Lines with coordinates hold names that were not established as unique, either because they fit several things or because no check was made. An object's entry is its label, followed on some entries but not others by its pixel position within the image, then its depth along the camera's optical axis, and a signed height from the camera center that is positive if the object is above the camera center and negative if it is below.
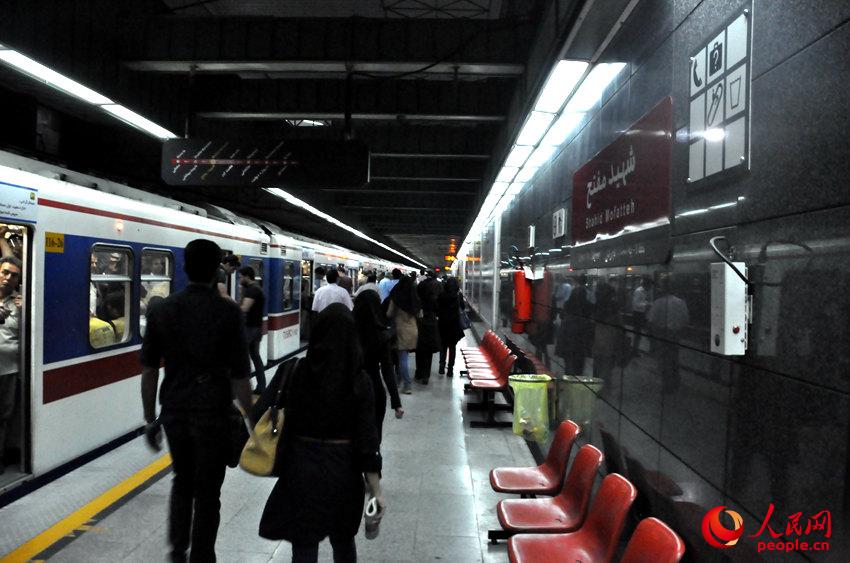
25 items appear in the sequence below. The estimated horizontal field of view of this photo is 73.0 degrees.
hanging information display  6.33 +1.27
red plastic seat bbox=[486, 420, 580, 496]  3.57 -1.27
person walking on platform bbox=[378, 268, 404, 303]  9.32 -0.11
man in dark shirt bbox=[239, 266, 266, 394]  6.95 -0.32
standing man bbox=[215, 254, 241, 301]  7.12 +0.14
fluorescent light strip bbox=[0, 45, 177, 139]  4.07 +1.54
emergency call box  1.92 -0.08
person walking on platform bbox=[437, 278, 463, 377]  9.47 -0.63
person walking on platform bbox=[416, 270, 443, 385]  8.75 -0.80
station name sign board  2.72 +0.59
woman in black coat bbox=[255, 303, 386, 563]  2.37 -0.70
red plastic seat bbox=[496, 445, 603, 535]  3.06 -1.29
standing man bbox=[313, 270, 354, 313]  6.77 -0.18
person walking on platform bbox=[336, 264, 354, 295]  7.45 -0.05
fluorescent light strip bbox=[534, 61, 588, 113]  3.29 +1.23
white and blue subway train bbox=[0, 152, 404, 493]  4.21 -0.18
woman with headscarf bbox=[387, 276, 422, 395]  7.54 -0.42
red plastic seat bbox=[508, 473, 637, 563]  2.56 -1.23
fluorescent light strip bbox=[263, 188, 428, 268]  10.38 +1.52
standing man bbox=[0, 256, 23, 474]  4.15 -0.50
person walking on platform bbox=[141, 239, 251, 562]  2.81 -0.58
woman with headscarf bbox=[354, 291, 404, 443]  4.81 -0.46
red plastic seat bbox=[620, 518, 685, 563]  2.00 -0.94
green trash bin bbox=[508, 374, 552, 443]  4.98 -1.09
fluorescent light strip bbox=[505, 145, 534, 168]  5.43 +1.28
